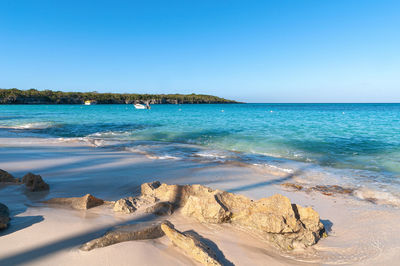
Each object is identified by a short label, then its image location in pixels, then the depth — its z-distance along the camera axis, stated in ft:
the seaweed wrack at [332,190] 16.38
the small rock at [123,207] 10.28
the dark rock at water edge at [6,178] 13.73
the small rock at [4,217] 7.98
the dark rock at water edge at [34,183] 12.87
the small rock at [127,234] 7.52
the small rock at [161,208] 10.48
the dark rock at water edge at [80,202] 10.58
